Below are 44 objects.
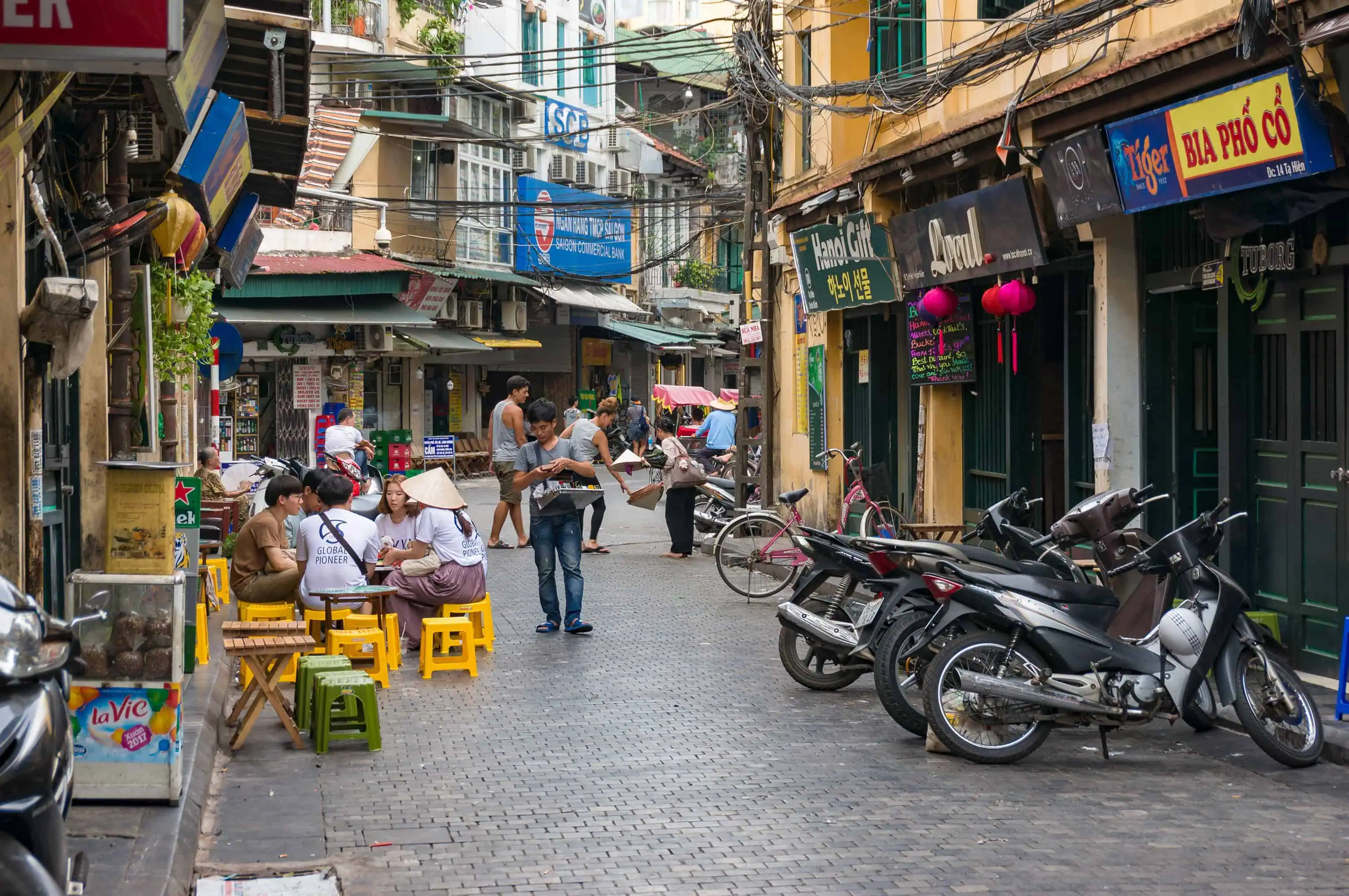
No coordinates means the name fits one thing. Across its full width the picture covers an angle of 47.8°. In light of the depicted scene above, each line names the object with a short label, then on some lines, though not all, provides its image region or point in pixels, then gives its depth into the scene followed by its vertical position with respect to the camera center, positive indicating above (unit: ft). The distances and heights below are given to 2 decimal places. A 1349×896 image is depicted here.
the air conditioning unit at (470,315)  117.08 +8.42
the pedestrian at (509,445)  56.65 -0.83
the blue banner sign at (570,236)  124.47 +15.84
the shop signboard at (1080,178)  34.71 +5.66
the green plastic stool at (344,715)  25.59 -4.84
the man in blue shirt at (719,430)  79.20 -0.47
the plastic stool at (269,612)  34.22 -4.20
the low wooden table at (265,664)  25.46 -4.07
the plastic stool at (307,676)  26.73 -4.45
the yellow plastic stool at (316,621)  32.24 -4.21
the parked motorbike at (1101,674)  24.50 -4.17
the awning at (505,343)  116.37 +6.28
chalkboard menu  48.62 +2.28
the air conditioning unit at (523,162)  130.11 +23.15
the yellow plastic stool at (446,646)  33.09 -4.89
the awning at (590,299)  126.41 +10.68
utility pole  63.31 +6.34
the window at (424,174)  114.93 +19.17
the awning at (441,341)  101.96 +5.77
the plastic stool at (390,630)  32.53 -4.56
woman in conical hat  35.47 -3.11
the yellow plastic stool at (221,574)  42.78 -4.25
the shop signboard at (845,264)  51.37 +5.56
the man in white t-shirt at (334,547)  32.09 -2.60
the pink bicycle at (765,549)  46.62 -3.98
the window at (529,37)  136.77 +35.22
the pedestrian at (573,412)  108.78 +0.80
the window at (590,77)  149.69 +35.15
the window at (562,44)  144.05 +37.05
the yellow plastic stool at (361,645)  30.99 -4.54
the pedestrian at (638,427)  116.67 -0.36
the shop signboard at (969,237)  40.40 +5.24
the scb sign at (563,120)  134.51 +27.33
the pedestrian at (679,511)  57.57 -3.40
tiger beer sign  27.17 +5.34
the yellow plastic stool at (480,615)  35.19 -4.58
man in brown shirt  34.30 -2.99
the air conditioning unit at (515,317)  123.95 +8.71
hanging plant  37.01 +2.63
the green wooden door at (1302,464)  30.07 -1.00
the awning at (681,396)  126.41 +2.22
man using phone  38.14 -2.85
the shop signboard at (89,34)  16.81 +4.41
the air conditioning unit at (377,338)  98.17 +5.62
